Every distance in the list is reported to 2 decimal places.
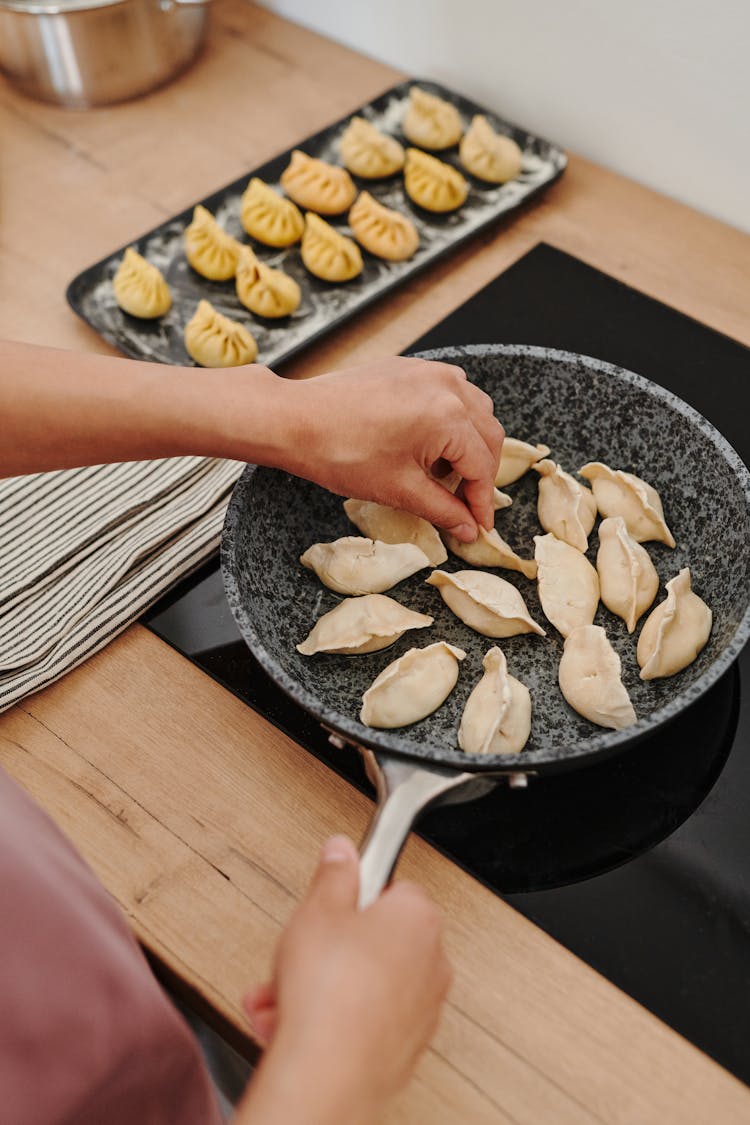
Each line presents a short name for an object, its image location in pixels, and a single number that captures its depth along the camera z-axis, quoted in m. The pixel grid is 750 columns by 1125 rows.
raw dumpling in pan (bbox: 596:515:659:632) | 0.73
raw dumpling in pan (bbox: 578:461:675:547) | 0.76
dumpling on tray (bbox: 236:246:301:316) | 0.98
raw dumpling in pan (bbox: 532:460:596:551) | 0.78
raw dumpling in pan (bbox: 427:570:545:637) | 0.72
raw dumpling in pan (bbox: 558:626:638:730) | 0.66
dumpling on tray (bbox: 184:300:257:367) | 0.93
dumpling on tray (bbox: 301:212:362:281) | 1.01
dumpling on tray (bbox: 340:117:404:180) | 1.11
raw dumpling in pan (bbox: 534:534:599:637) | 0.73
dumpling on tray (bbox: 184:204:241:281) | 1.02
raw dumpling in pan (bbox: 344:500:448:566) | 0.78
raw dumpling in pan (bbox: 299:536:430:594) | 0.75
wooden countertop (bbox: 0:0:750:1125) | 0.55
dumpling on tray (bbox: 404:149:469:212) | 1.07
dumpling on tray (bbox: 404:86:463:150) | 1.14
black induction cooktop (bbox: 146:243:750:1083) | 0.58
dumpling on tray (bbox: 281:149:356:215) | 1.08
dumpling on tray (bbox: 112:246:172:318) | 0.97
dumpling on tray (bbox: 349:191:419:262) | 1.03
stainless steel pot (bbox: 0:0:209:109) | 1.08
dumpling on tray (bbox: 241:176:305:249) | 1.05
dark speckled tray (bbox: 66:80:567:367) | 0.98
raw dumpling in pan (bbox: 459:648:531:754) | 0.65
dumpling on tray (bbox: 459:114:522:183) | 1.10
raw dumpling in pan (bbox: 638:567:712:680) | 0.68
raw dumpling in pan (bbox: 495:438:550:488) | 0.81
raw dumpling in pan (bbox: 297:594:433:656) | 0.70
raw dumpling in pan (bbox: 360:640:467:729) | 0.67
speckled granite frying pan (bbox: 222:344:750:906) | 0.58
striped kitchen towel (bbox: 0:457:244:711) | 0.74
